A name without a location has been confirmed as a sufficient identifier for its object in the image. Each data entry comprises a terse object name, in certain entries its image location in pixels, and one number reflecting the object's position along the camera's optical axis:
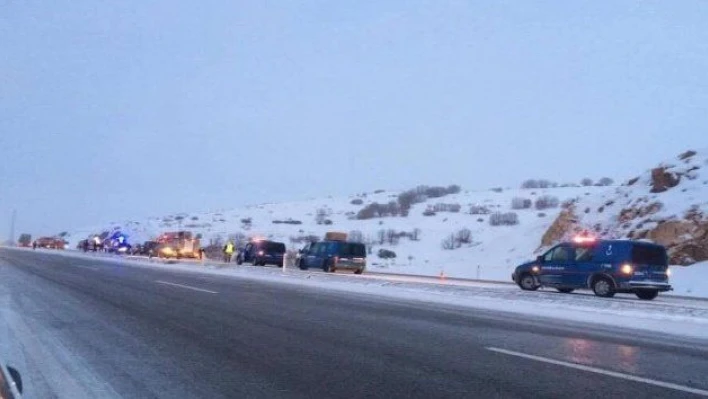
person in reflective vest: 61.32
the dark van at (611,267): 30.14
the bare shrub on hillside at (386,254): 77.56
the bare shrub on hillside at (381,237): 91.28
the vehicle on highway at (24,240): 151.96
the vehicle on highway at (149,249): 72.86
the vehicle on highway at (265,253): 57.25
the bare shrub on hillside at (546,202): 106.20
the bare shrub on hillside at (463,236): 84.00
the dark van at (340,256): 47.97
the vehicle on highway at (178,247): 70.44
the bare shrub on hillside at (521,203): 112.25
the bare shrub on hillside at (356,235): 92.71
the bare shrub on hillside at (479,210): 111.72
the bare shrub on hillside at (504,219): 93.86
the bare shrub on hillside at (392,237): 90.44
